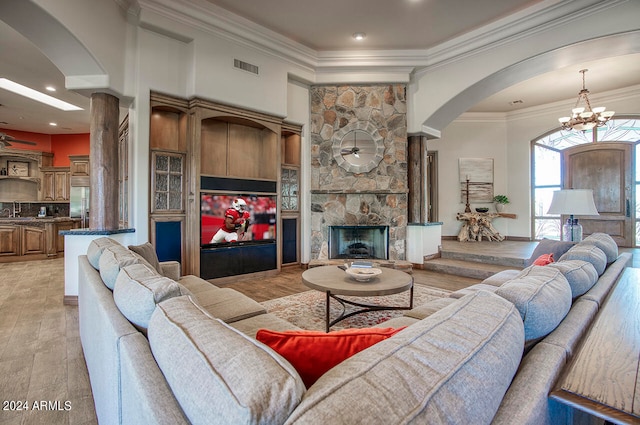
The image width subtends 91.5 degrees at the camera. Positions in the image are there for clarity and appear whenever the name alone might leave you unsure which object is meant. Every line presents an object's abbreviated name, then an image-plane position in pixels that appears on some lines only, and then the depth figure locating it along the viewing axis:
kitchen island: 6.22
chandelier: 5.73
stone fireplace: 5.39
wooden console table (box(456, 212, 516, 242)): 7.64
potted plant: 7.83
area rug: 2.95
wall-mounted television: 4.28
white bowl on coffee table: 2.85
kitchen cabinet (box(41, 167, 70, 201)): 7.95
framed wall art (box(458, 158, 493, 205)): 8.01
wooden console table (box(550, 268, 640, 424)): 0.69
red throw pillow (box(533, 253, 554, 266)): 2.44
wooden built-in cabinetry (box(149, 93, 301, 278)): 4.07
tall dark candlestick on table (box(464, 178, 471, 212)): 7.98
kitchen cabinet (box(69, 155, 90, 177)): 7.81
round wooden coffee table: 2.58
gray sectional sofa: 0.52
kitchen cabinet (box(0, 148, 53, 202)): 7.76
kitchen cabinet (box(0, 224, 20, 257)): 6.18
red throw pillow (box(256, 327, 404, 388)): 0.79
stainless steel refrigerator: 7.73
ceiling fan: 5.71
